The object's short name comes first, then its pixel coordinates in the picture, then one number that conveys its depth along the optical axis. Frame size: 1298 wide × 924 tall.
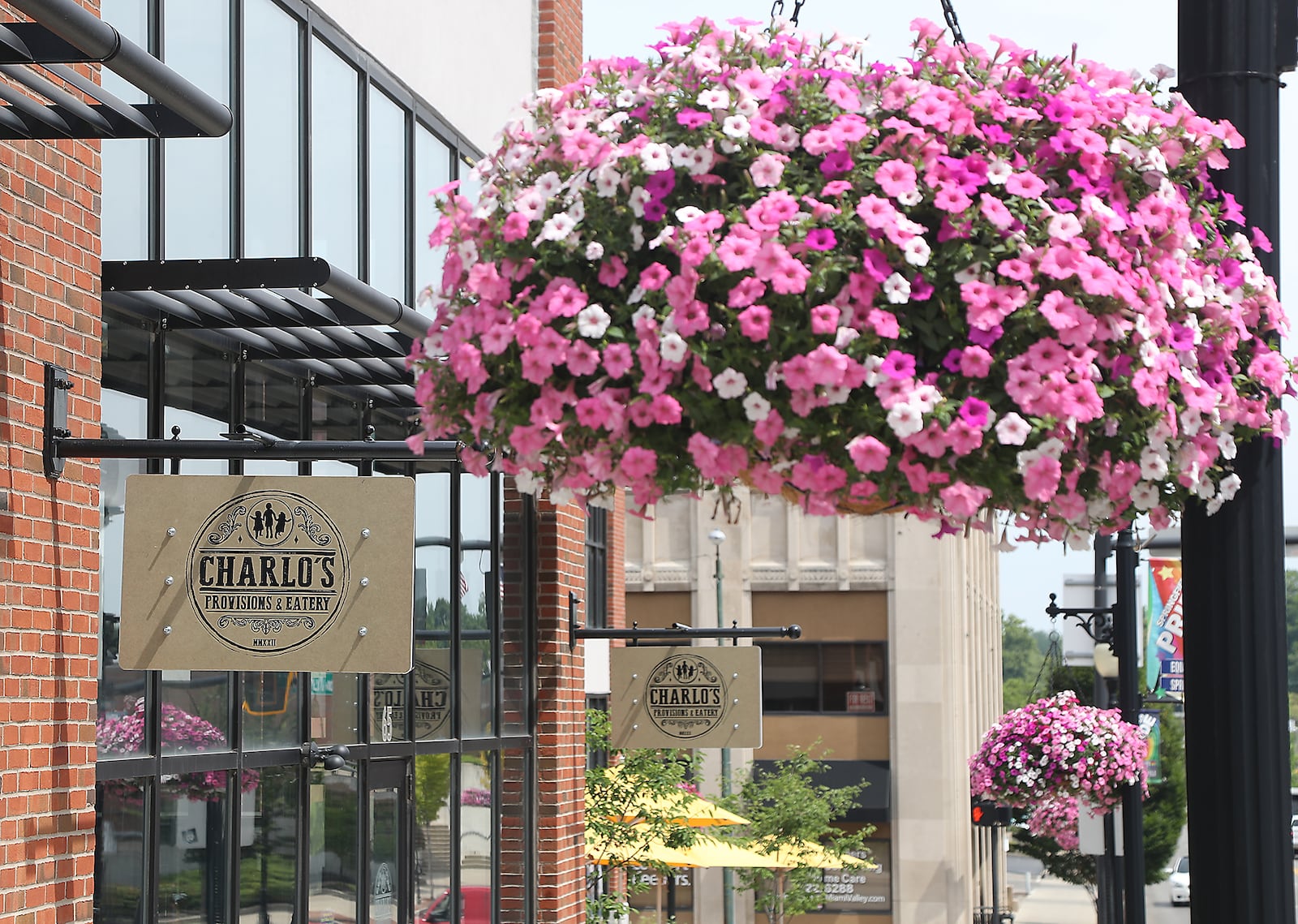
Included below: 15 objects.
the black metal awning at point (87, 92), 5.56
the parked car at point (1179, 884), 51.31
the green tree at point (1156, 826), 47.22
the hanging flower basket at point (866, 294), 2.81
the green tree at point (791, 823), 31.19
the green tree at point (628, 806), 19.86
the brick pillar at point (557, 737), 14.55
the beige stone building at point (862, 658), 39.84
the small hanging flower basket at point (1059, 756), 15.77
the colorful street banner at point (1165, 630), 21.16
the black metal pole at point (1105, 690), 16.78
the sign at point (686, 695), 16.44
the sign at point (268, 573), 7.68
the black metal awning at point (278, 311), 7.98
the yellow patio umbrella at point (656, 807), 20.33
